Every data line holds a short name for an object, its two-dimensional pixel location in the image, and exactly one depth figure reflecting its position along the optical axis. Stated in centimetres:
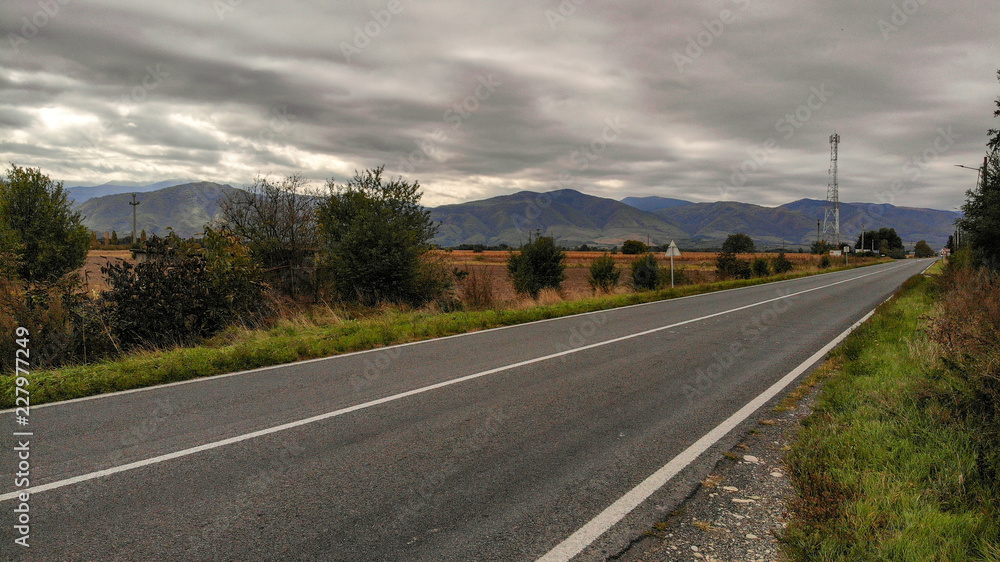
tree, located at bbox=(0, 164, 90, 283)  2194
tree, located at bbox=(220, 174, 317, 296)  1717
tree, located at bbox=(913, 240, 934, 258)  17000
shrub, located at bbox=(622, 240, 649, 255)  10646
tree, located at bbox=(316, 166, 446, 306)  1702
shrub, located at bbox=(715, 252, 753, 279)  4009
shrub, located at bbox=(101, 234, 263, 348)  1074
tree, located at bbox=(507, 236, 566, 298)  2683
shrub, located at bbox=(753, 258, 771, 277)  4081
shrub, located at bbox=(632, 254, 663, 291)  3031
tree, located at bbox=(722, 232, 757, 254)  7634
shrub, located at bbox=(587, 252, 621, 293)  3070
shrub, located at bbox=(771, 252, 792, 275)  4628
